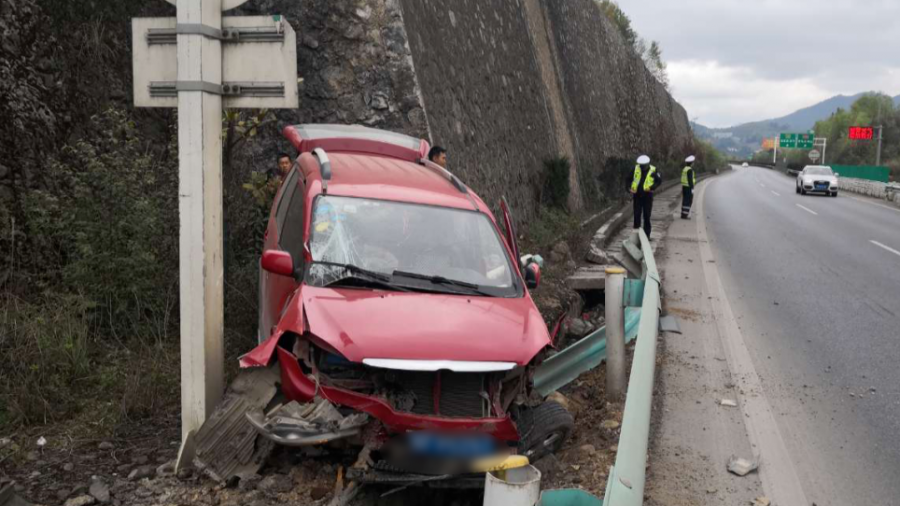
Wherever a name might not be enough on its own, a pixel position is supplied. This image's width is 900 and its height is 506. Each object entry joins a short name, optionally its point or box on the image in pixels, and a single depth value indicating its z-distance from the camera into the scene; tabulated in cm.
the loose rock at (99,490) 436
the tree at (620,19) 4697
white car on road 3847
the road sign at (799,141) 10900
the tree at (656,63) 5758
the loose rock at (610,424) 551
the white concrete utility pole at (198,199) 492
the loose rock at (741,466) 486
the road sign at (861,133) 7750
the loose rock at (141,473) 474
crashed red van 432
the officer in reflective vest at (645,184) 1622
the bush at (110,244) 684
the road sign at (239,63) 504
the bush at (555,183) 1734
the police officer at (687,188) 2151
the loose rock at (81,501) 429
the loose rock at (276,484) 443
